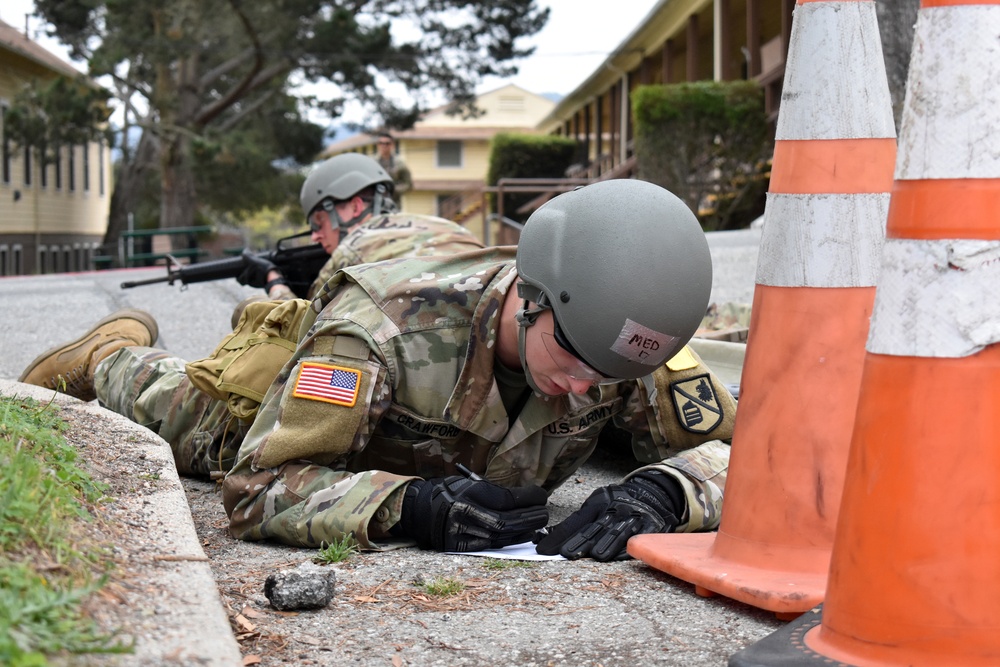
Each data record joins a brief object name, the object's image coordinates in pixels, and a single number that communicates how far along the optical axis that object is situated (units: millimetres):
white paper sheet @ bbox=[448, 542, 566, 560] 3236
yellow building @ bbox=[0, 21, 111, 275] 30109
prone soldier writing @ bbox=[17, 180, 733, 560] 3043
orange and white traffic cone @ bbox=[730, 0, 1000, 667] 2123
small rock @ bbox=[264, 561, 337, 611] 2691
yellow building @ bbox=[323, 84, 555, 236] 61156
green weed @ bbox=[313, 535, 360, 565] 3193
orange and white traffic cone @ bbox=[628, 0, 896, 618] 2748
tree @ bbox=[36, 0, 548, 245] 25547
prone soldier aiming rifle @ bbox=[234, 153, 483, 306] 6195
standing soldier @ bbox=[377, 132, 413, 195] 16062
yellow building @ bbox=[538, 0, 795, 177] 18391
